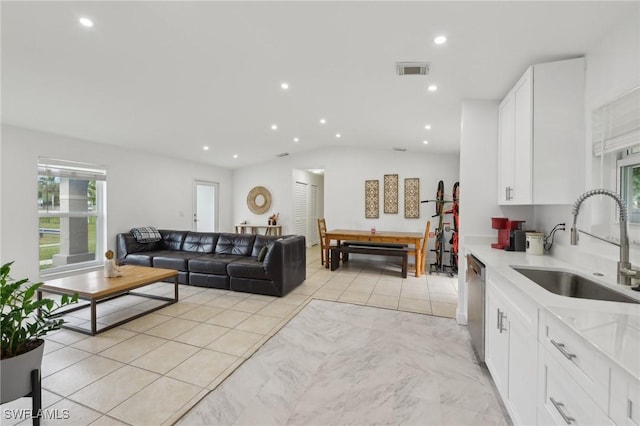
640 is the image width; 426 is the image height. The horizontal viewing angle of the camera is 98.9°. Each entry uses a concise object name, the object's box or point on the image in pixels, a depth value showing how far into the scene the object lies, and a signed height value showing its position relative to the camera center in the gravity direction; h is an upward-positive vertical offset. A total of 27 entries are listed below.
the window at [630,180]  1.65 +0.21
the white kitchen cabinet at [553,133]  2.08 +0.63
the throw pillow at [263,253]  3.95 -0.61
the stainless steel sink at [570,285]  1.51 -0.45
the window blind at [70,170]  4.15 +0.67
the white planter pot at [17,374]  1.39 -0.86
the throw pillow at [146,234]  5.05 -0.44
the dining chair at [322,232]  5.92 -0.44
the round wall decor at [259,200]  7.80 +0.34
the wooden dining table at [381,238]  5.02 -0.48
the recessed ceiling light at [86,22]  2.06 +1.44
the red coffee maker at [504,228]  2.70 -0.15
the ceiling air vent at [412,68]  2.56 +1.38
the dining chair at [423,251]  5.08 -0.72
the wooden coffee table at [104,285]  2.71 -0.80
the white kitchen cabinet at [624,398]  0.70 -0.50
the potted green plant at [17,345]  1.40 -0.73
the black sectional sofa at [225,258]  3.82 -0.74
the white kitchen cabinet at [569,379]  0.84 -0.59
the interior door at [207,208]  7.64 +0.10
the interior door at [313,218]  8.70 -0.21
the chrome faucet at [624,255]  1.44 -0.22
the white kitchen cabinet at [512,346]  1.32 -0.77
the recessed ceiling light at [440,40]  2.13 +1.36
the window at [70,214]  4.19 -0.06
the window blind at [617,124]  1.61 +0.58
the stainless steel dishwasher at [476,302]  2.13 -0.75
